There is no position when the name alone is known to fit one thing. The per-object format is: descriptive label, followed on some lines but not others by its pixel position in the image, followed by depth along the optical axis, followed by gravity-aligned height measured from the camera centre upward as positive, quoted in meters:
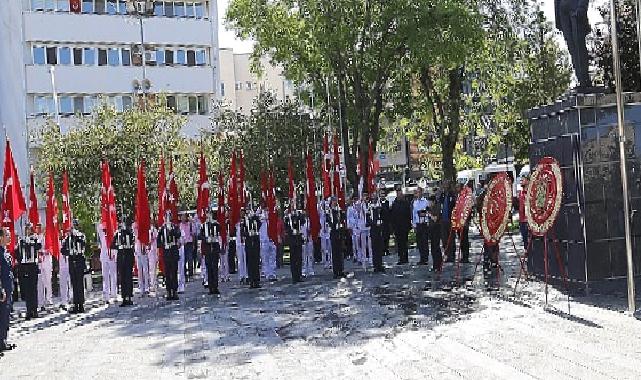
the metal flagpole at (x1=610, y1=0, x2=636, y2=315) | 12.36 +0.73
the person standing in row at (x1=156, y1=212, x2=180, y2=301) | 19.48 -0.77
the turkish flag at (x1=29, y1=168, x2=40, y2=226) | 19.62 +0.35
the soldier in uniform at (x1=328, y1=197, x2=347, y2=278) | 21.66 -0.82
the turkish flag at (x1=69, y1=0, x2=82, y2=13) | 51.56 +12.74
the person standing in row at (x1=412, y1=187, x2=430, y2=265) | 22.81 -0.53
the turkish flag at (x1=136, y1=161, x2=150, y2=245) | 19.55 +0.17
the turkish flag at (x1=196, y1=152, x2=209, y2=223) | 21.52 +0.56
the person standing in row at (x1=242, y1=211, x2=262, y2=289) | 20.59 -0.86
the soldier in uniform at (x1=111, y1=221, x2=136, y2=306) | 19.30 -0.82
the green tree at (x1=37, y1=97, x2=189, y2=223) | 31.17 +2.48
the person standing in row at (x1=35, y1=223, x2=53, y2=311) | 20.16 -1.13
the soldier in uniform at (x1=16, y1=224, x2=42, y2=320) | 18.97 -0.90
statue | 15.49 +2.85
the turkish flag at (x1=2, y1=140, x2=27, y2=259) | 17.50 +0.72
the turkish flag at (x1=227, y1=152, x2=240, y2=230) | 21.81 +0.29
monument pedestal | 14.93 +0.13
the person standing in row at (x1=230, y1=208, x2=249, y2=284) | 22.33 -0.98
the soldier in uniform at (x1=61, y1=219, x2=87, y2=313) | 18.77 -0.78
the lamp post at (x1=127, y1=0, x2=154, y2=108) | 39.26 +9.41
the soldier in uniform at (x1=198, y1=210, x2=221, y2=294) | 20.09 -0.77
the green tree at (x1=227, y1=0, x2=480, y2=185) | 29.39 +5.69
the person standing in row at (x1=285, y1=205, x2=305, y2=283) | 21.17 -0.76
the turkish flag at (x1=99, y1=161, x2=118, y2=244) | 19.84 +0.35
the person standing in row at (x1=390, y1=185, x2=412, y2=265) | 24.62 -0.50
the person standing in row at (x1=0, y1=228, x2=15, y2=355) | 13.66 -0.94
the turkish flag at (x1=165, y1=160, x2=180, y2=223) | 20.42 +0.44
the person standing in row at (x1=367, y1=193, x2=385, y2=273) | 22.20 -0.86
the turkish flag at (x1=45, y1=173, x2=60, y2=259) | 19.62 -0.01
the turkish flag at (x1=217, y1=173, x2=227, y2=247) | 21.56 -0.13
